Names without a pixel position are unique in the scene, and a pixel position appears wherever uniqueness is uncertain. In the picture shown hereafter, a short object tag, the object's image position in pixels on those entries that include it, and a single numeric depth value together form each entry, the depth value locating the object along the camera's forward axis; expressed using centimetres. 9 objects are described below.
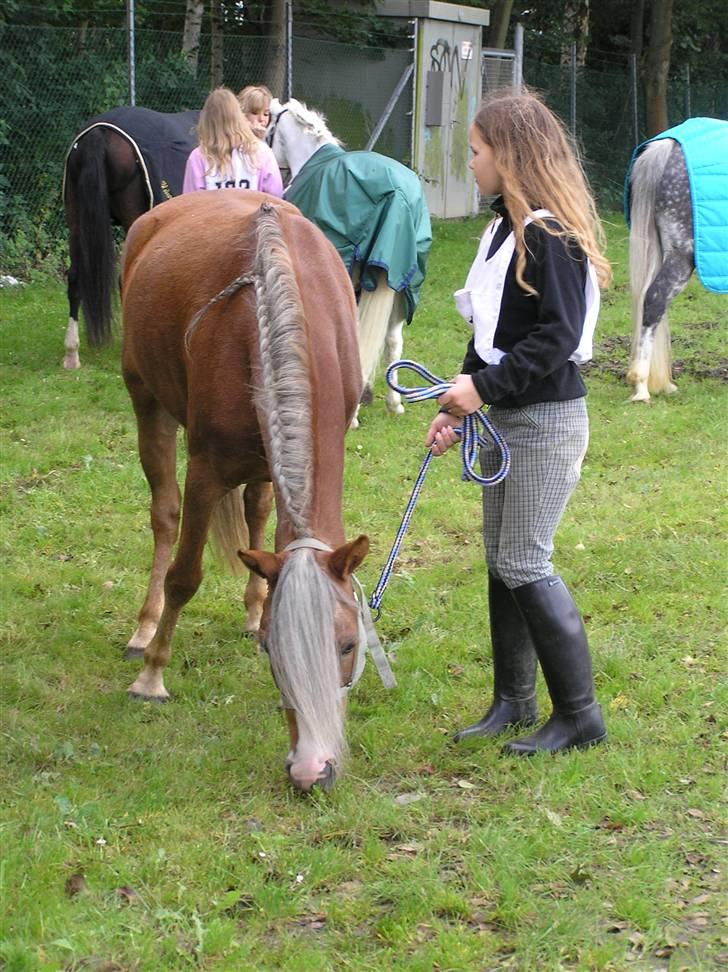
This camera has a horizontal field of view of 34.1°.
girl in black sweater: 335
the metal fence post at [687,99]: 2403
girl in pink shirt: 686
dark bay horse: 868
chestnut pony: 310
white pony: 753
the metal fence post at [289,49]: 1420
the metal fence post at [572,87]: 2102
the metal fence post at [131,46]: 1185
